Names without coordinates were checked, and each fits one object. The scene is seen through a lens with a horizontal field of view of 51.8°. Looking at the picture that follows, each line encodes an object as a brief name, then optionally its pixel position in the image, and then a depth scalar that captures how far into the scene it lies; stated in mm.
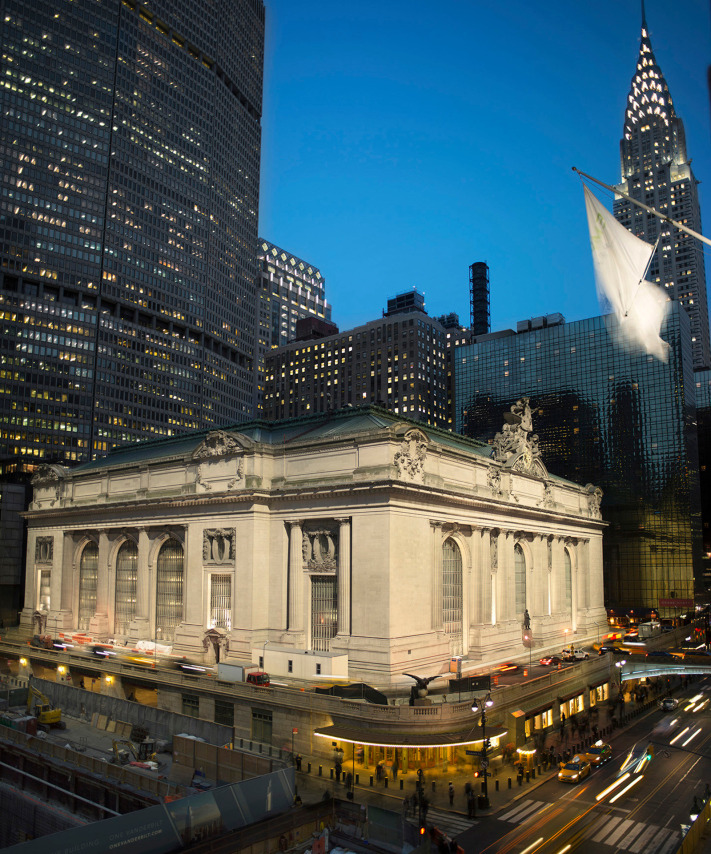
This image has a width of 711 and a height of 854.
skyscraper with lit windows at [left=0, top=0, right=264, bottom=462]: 149500
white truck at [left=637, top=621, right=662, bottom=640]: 79812
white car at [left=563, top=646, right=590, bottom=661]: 65188
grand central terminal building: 55281
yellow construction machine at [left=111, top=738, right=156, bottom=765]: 42031
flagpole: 24281
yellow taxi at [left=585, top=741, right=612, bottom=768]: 43875
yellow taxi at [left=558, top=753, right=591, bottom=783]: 40812
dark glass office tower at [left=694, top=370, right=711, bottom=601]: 180750
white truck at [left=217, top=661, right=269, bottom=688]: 50281
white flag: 32969
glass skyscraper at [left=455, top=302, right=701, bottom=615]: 124625
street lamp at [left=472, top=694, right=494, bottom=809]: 36531
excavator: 49812
